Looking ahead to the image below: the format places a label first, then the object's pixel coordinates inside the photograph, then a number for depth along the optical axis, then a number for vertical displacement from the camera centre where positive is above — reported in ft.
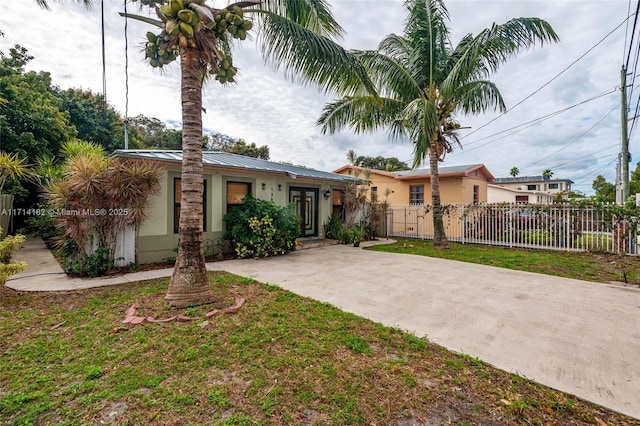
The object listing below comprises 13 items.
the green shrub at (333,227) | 38.42 -1.80
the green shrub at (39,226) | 37.77 -2.00
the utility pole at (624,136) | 37.48 +11.17
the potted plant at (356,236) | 35.65 -2.78
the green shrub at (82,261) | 19.75 -3.52
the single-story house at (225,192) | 23.80 +2.51
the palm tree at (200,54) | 12.97 +8.27
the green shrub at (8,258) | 14.24 -2.59
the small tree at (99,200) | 19.22 +0.91
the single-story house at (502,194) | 83.15 +6.62
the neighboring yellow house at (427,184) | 48.09 +5.85
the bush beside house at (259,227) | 26.71 -1.32
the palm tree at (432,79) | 27.72 +15.21
